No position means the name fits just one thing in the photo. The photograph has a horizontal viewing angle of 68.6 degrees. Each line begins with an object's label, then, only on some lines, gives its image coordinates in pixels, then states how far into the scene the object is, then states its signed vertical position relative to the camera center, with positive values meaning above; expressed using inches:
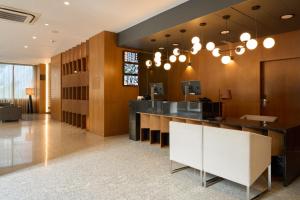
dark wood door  223.9 +7.0
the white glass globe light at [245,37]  160.4 +42.9
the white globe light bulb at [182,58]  221.0 +38.1
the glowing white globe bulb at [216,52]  197.9 +39.6
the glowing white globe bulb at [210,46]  178.4 +40.4
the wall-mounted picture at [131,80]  292.0 +21.3
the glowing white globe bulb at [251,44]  153.9 +36.7
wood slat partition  326.9 +16.2
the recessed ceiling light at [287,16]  174.6 +64.0
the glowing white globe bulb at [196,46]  178.5 +40.4
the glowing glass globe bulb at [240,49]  172.7 +36.6
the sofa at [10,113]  397.7 -30.9
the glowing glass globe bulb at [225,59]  187.8 +31.3
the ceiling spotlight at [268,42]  154.8 +37.6
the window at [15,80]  555.1 +42.3
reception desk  127.4 -23.7
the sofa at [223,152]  108.0 -30.9
